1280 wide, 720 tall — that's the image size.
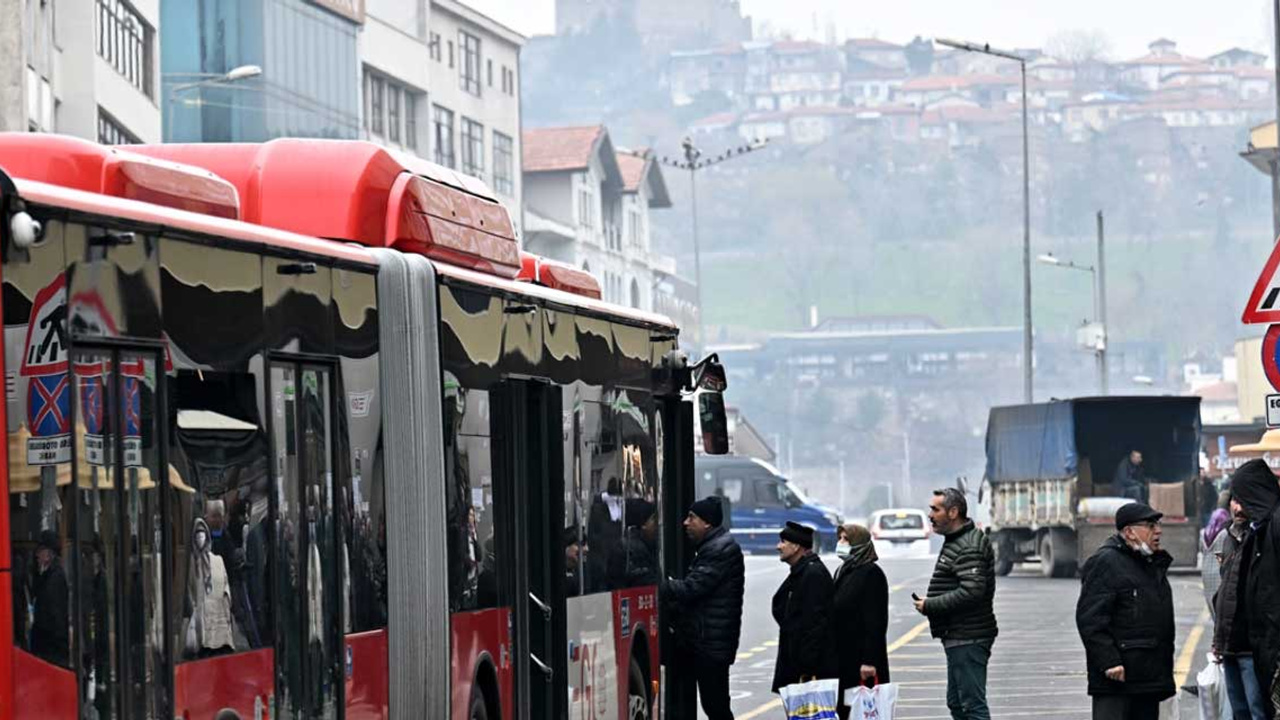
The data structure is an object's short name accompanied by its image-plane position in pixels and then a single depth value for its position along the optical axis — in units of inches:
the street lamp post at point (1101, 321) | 3592.5
